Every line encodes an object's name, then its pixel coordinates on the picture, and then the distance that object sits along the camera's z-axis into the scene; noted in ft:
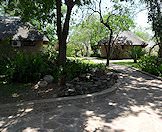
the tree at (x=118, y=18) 39.46
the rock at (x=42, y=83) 18.69
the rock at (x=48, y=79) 19.39
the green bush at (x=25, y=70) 20.62
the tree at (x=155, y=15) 26.79
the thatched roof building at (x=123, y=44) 62.19
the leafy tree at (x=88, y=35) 57.21
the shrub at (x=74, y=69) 19.06
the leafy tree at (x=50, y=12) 22.39
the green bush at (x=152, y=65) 26.87
